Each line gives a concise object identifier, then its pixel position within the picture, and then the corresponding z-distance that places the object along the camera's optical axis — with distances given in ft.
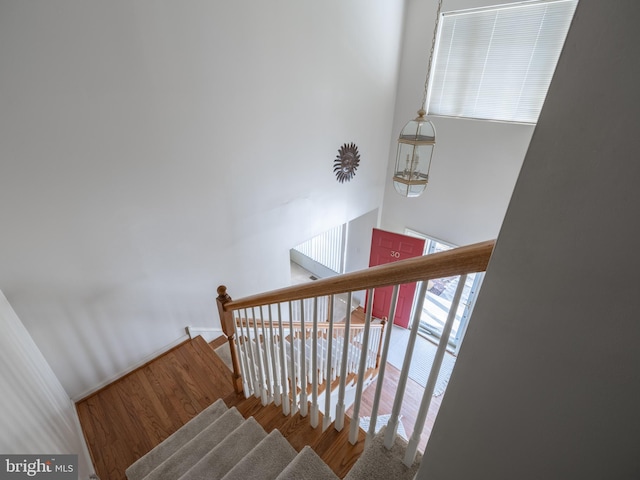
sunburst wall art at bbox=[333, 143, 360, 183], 12.92
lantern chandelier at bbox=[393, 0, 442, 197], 8.41
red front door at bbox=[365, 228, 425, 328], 15.88
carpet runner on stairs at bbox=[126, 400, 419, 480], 3.46
